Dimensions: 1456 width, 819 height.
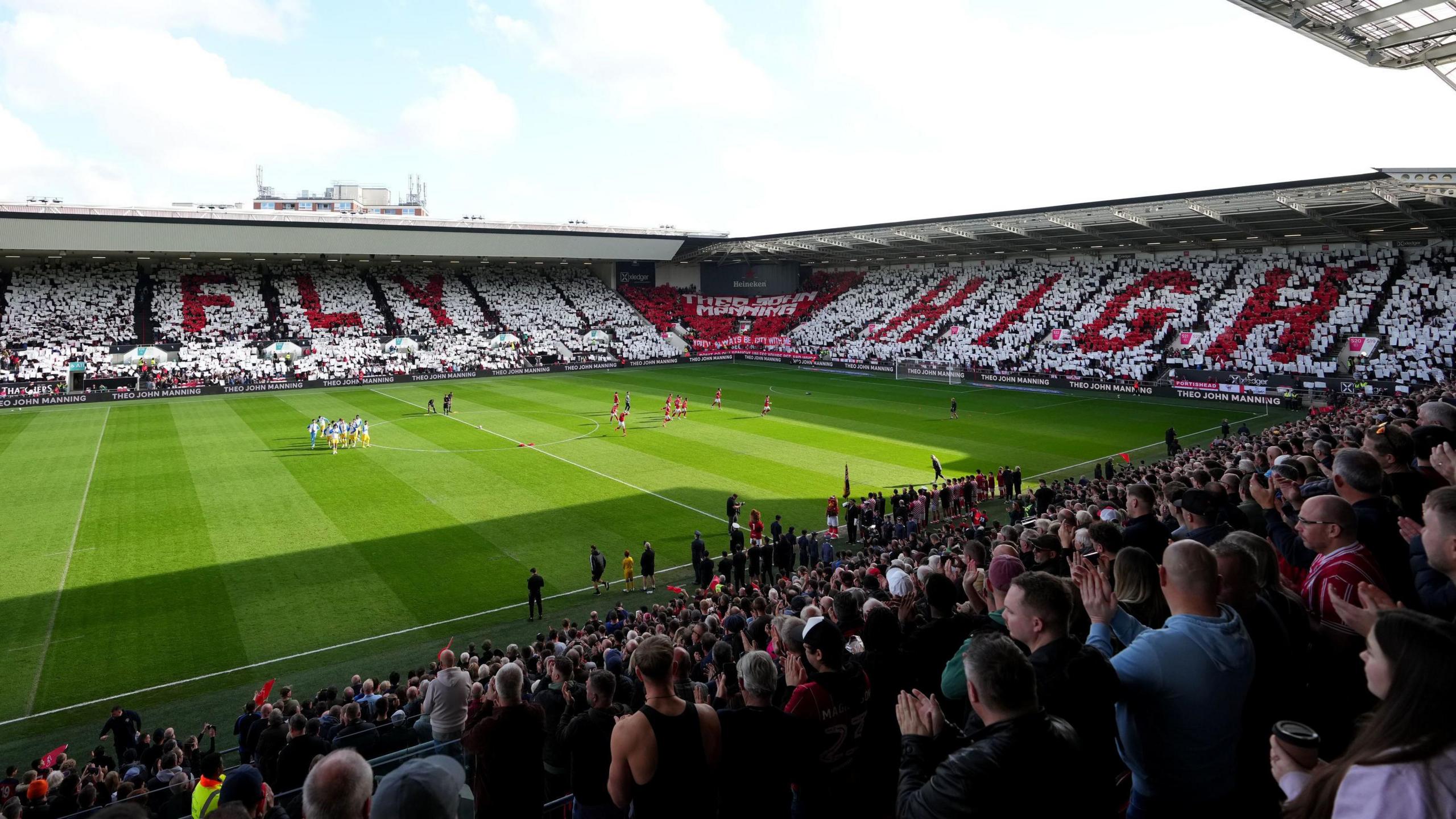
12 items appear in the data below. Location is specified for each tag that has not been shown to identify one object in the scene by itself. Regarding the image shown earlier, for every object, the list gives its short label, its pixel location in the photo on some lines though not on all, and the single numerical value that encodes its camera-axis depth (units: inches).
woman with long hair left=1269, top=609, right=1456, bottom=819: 91.0
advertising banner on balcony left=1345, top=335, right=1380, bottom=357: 1676.9
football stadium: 148.0
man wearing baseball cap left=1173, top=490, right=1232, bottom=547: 263.9
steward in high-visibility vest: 254.2
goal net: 2187.5
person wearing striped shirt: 189.8
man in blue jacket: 144.6
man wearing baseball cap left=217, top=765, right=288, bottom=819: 167.5
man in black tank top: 167.3
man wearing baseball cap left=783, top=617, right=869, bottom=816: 177.3
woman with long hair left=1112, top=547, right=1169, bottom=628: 183.8
